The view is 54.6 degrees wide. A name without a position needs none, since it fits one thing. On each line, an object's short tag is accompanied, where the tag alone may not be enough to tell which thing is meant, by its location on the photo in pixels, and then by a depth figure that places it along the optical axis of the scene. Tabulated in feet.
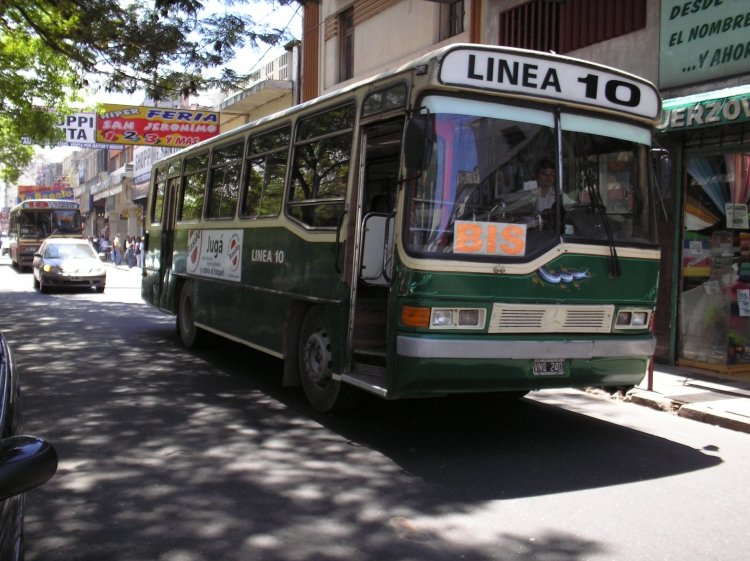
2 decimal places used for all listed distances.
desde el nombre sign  29.43
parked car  6.94
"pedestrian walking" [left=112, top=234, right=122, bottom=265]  126.52
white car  65.67
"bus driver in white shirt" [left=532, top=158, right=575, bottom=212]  18.58
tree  41.04
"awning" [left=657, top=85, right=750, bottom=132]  26.61
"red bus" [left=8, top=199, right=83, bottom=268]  101.55
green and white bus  17.52
